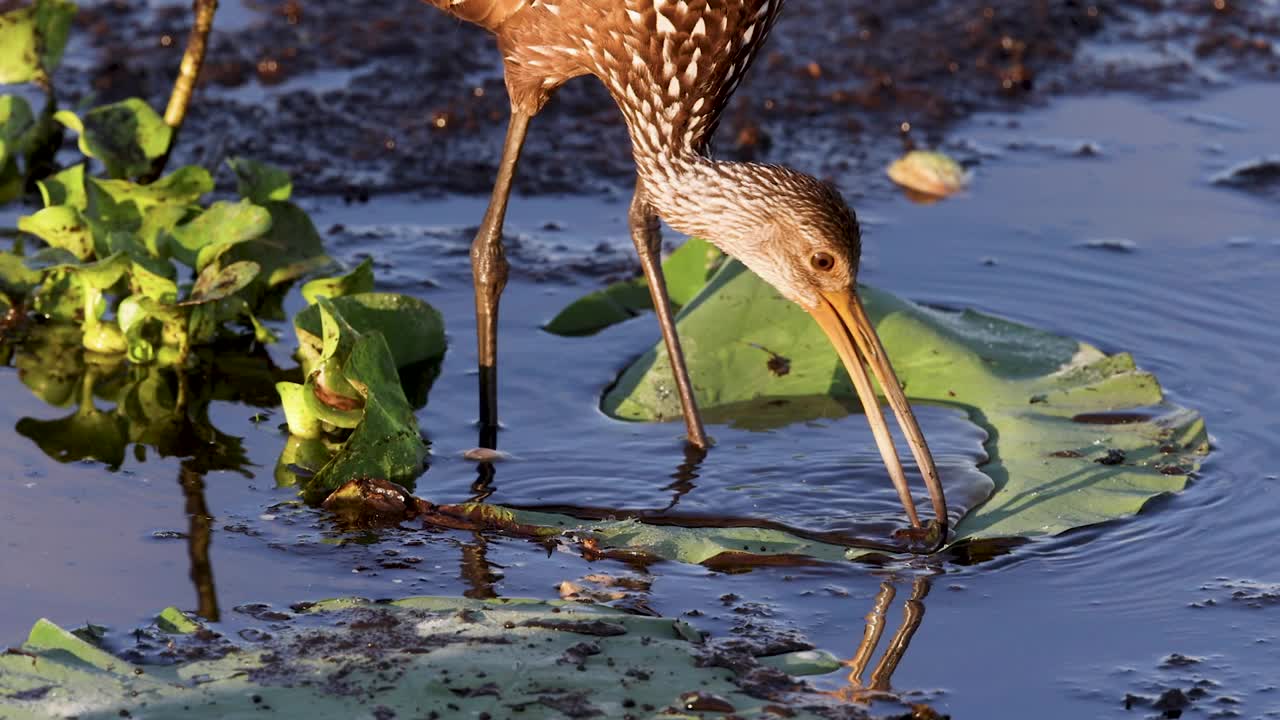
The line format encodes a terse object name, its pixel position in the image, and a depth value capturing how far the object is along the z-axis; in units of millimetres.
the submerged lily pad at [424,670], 8750
